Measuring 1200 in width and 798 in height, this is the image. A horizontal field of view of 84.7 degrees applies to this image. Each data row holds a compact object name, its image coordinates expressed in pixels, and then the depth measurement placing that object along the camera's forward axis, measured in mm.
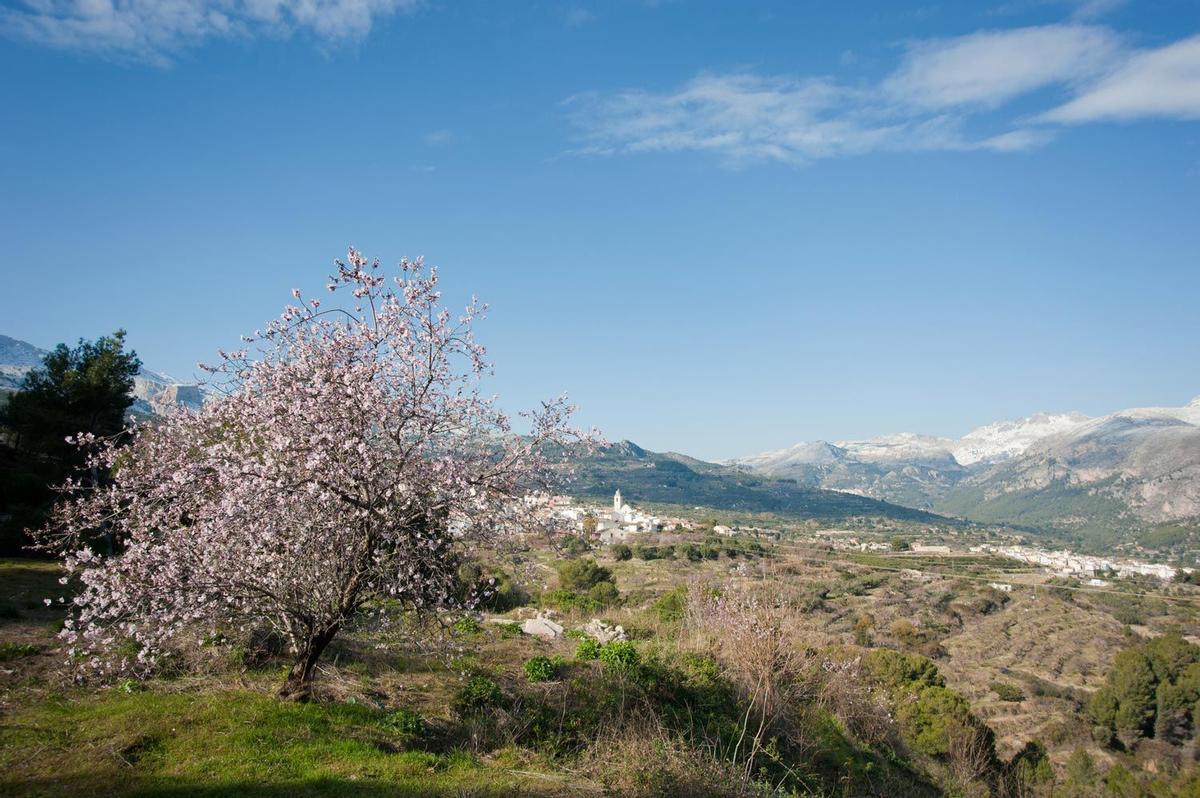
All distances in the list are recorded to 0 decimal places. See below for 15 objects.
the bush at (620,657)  12891
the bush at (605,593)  31500
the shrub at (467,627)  14570
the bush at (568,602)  22750
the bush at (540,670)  12172
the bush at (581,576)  37719
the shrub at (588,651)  13531
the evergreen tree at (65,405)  29227
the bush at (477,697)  10508
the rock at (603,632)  17203
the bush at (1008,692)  38219
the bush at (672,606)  20547
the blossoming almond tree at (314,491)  7984
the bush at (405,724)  9031
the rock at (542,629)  16981
